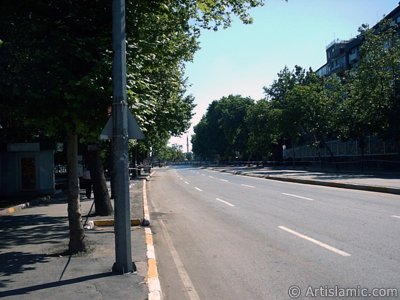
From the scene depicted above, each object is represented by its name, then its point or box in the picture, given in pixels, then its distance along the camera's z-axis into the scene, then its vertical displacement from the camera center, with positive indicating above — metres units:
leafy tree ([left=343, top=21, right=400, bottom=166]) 36.97 +5.77
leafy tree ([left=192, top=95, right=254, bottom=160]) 94.56 +7.63
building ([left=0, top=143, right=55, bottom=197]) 22.56 -0.07
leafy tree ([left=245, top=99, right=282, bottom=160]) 68.12 +4.86
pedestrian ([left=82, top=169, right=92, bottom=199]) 21.64 -0.79
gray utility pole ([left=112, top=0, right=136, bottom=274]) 7.03 +0.43
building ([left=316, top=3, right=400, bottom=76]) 79.47 +19.56
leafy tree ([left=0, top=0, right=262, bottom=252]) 7.34 +1.67
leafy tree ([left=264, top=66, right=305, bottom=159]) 53.12 +7.33
